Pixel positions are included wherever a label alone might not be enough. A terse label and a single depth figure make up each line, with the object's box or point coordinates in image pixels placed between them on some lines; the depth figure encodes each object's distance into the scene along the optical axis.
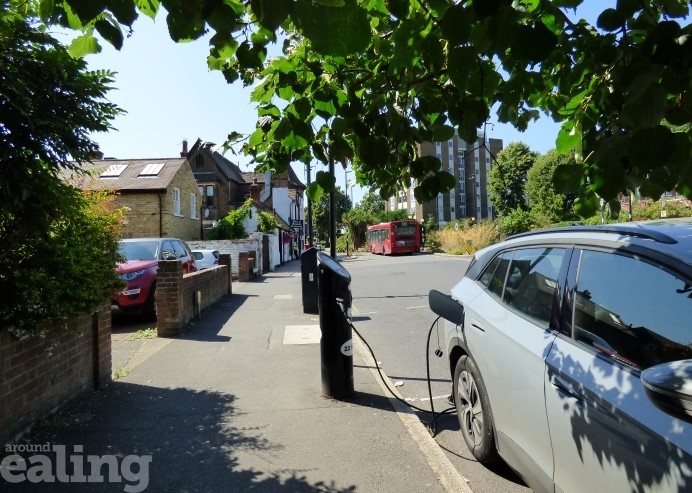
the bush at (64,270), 3.83
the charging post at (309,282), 11.22
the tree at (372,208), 81.47
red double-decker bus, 44.91
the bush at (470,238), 38.98
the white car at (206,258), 19.58
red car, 9.33
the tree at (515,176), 64.94
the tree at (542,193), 48.81
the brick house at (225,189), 44.59
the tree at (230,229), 28.95
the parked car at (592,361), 1.81
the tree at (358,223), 72.59
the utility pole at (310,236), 15.50
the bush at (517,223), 42.53
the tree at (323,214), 73.62
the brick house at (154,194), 25.84
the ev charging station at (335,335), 4.90
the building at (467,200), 84.88
